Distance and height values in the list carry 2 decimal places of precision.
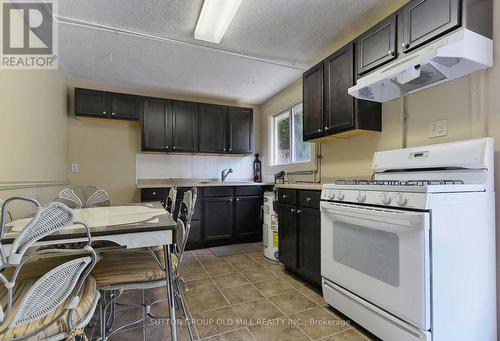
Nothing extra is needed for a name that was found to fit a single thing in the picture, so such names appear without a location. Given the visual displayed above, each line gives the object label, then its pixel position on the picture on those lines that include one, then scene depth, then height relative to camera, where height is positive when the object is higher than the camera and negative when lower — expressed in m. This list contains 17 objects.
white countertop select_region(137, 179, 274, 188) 3.69 -0.20
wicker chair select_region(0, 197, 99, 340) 0.80 -0.45
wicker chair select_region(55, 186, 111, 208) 2.31 -0.28
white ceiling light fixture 1.91 +1.24
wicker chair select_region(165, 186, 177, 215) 2.11 -0.21
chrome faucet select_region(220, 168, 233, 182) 4.37 -0.05
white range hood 1.39 +0.62
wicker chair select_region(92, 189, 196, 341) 1.34 -0.56
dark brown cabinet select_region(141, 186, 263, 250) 3.56 -0.65
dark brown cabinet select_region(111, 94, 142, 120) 3.51 +0.90
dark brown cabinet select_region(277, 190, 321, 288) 2.20 -0.64
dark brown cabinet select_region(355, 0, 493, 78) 1.45 +0.91
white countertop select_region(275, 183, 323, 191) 2.18 -0.16
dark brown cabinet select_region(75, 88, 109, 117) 3.33 +0.90
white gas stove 1.26 -0.43
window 3.56 +0.47
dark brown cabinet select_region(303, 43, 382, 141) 2.16 +0.60
